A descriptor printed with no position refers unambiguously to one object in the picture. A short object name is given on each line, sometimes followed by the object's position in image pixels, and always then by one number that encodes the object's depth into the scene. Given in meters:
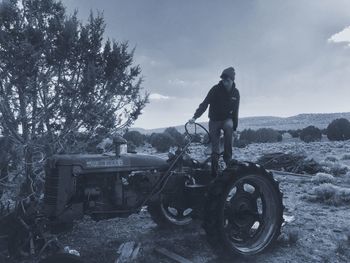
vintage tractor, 4.72
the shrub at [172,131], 33.81
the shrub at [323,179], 10.77
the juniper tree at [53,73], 7.34
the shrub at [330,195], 8.05
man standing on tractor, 5.87
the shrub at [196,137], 5.60
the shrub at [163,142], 26.93
